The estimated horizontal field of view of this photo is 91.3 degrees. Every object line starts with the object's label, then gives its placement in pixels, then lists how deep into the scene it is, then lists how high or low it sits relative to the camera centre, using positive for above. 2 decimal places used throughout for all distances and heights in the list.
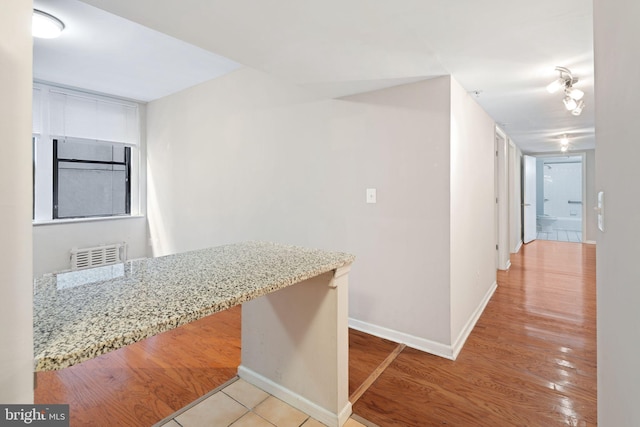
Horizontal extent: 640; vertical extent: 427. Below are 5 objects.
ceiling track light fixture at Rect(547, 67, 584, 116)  2.33 +0.98
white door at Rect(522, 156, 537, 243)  6.64 +0.35
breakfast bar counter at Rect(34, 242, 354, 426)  0.83 -0.30
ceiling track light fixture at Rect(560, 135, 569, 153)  5.32 +1.29
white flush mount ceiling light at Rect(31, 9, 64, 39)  2.27 +1.44
